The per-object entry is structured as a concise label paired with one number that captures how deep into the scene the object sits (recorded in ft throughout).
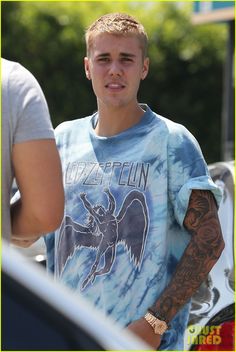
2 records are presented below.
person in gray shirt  15.51
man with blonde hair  19.24
